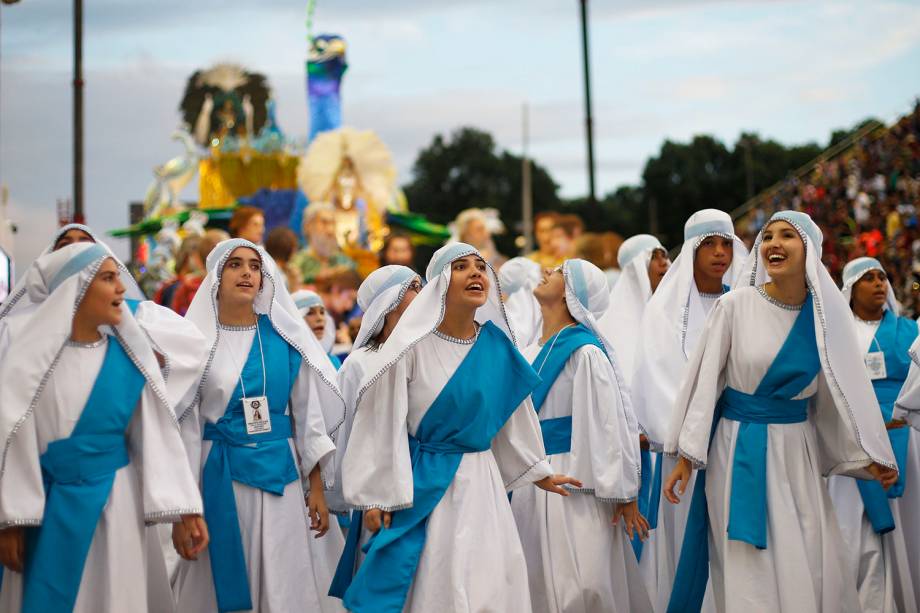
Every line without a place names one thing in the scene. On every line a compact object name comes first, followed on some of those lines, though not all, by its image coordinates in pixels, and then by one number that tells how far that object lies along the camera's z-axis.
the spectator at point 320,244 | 21.53
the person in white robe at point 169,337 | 6.11
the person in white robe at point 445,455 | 5.93
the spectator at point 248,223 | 10.36
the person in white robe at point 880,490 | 7.69
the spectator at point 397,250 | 11.90
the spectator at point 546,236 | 12.55
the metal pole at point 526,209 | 42.78
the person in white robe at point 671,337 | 7.68
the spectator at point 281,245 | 10.87
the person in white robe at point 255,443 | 6.46
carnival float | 26.92
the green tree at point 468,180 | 67.62
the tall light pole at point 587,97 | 16.86
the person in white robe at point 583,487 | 6.82
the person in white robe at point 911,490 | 7.55
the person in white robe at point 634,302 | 8.12
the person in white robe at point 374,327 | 7.01
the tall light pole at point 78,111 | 12.41
